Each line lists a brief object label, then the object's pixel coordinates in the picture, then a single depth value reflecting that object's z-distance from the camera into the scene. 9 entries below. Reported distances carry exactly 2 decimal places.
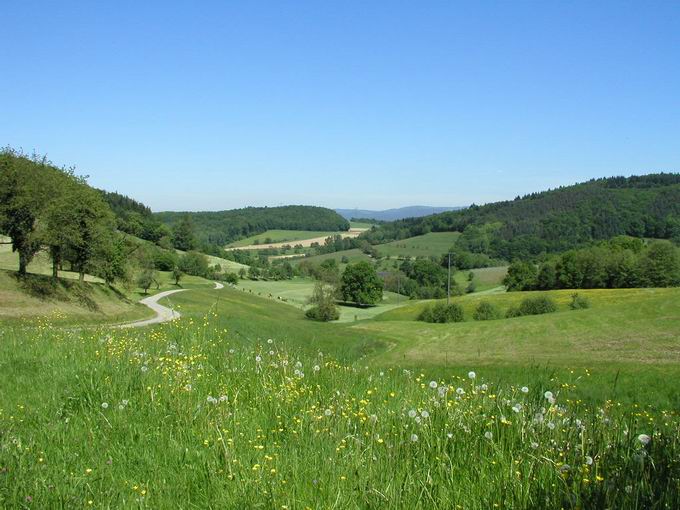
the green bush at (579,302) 74.07
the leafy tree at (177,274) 107.81
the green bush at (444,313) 80.19
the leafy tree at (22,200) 46.81
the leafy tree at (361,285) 117.88
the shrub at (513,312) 76.94
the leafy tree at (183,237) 156.88
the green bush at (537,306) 75.31
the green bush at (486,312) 77.75
